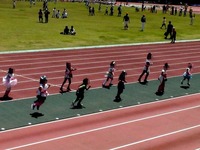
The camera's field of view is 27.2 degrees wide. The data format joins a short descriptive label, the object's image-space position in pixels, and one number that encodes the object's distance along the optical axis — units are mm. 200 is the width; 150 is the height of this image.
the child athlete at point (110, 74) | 21991
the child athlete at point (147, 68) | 23297
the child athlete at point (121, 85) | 19578
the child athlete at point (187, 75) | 23203
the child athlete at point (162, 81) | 21220
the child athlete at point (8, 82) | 18719
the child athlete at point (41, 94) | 16844
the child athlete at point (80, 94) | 17719
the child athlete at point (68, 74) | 20469
